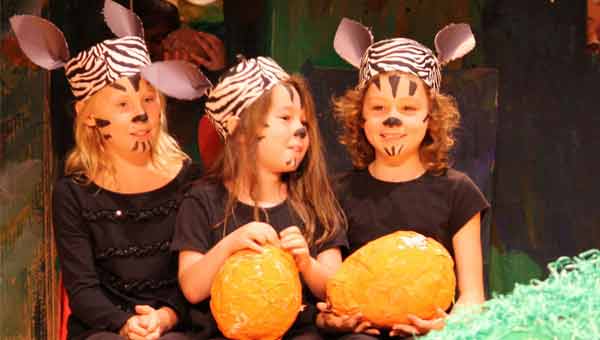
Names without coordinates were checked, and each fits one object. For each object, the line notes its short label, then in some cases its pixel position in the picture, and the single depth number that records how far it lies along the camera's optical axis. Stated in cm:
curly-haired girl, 501
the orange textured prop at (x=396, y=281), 441
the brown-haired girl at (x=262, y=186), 488
